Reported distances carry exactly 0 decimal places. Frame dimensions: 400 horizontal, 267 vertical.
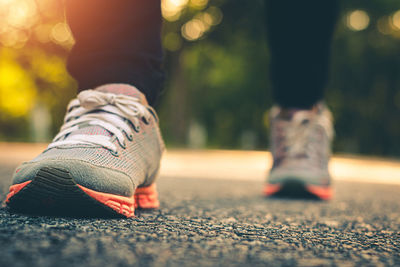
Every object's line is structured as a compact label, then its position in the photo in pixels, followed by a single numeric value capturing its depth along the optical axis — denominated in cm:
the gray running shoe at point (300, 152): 181
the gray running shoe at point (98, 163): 88
